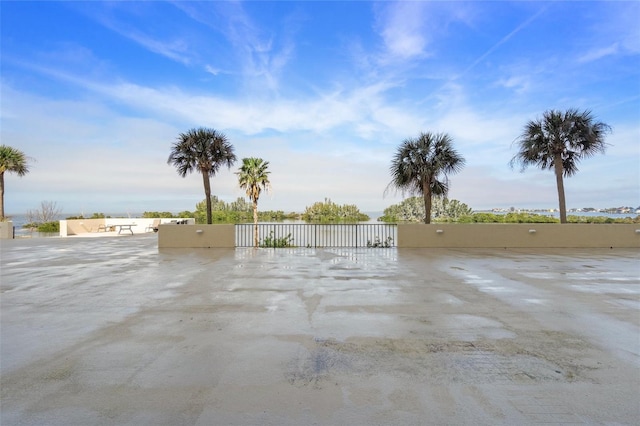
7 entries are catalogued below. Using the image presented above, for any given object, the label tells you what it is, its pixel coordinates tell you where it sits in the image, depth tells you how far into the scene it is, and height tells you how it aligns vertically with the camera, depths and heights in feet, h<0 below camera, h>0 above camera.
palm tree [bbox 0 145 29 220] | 58.29 +11.81
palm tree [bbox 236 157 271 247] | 52.01 +7.21
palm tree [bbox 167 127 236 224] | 44.42 +9.83
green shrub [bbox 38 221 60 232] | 67.19 -0.47
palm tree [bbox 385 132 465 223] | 40.68 +7.00
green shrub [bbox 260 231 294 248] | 39.42 -2.77
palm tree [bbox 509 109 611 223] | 38.83 +9.23
